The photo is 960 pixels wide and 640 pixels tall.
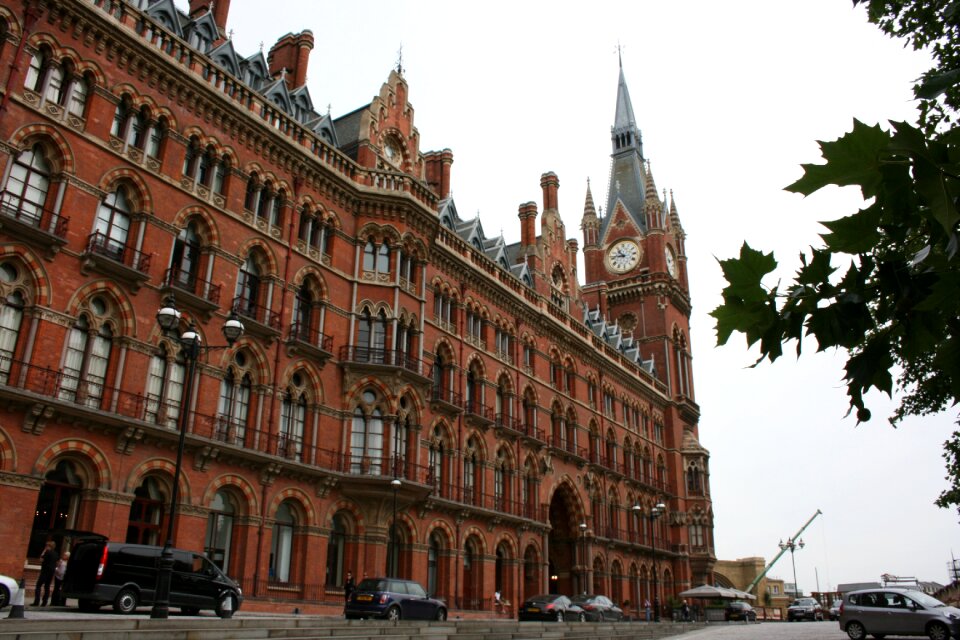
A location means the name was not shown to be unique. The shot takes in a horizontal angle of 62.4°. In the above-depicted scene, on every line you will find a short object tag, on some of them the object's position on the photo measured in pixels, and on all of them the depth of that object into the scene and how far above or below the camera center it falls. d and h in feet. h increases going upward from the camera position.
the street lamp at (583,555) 147.95 +8.95
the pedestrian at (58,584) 60.03 +0.66
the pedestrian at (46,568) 59.41 +1.75
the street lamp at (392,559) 99.60 +5.03
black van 56.85 +1.20
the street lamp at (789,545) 352.14 +27.51
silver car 68.28 -0.22
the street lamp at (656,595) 169.58 +2.46
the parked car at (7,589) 53.01 +0.20
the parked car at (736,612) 172.35 -0.71
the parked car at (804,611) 173.06 -0.19
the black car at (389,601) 73.41 -0.03
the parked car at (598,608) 112.68 -0.34
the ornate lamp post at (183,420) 48.04 +11.47
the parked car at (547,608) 102.68 -0.55
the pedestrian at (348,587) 85.51 +1.25
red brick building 70.08 +29.12
